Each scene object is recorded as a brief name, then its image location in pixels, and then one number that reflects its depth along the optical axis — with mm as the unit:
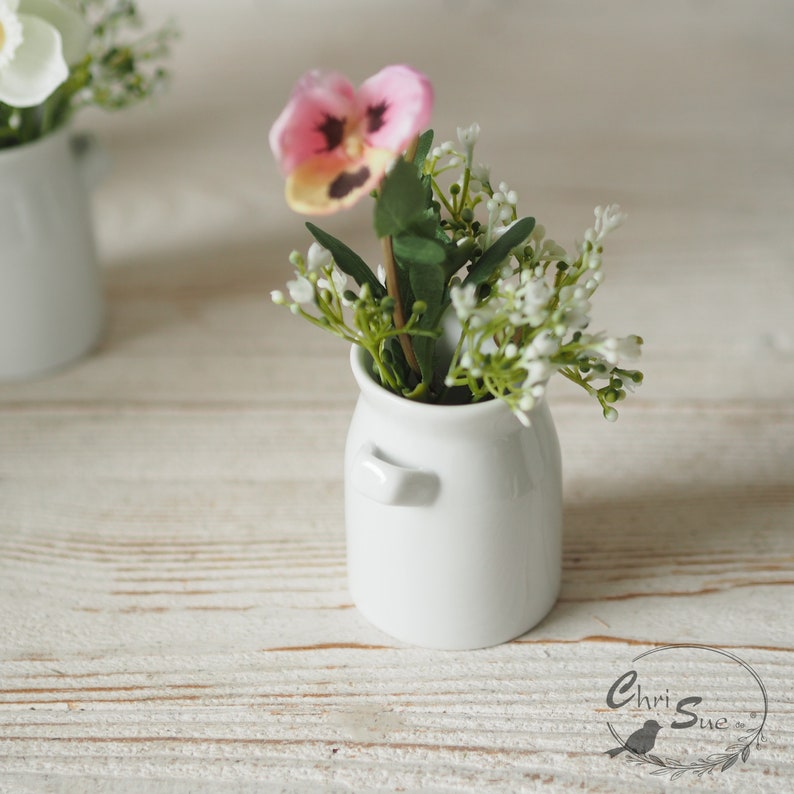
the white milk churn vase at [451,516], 616
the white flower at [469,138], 617
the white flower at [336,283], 611
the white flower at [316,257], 607
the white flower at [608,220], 608
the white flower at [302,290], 600
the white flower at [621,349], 587
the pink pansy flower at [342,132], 558
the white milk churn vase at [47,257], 751
